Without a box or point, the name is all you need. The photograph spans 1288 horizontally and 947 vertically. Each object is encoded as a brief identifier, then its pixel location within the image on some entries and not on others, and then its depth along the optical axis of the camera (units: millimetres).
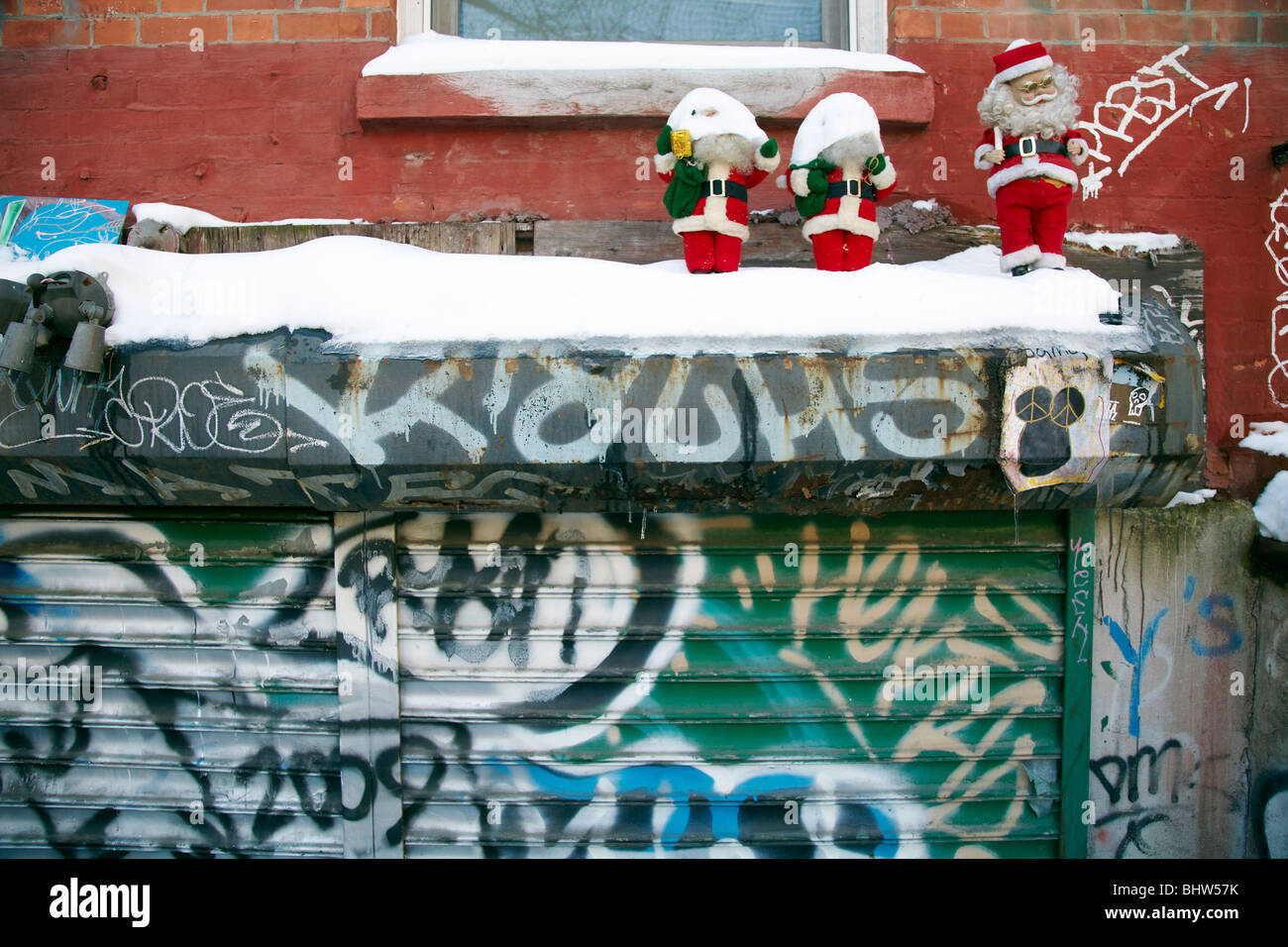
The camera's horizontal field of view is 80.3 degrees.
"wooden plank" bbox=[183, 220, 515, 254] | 3387
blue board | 3330
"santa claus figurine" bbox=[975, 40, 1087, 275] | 3016
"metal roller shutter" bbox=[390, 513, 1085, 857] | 3176
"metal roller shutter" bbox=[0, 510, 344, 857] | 3201
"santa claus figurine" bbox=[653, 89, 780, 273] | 2967
